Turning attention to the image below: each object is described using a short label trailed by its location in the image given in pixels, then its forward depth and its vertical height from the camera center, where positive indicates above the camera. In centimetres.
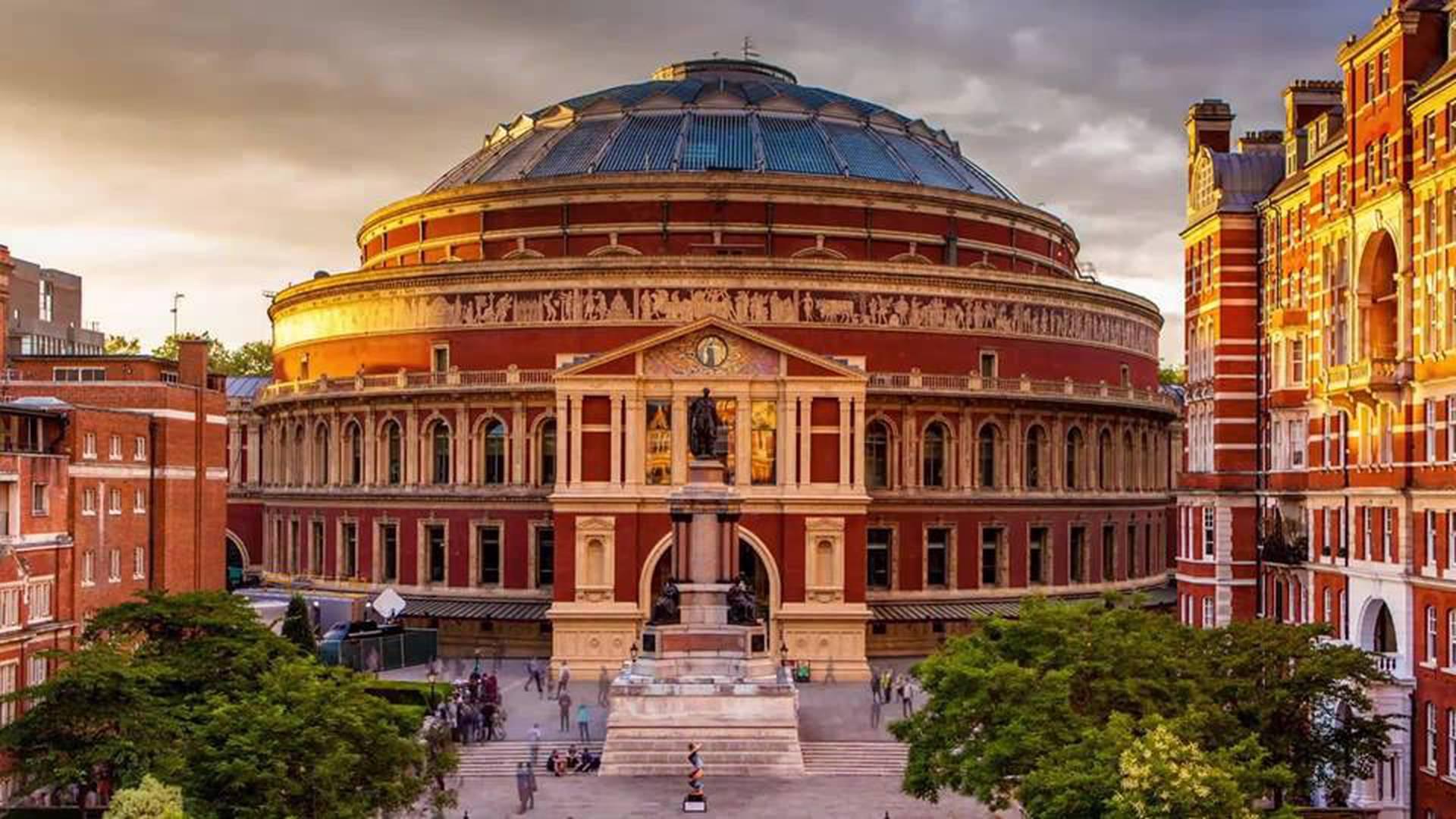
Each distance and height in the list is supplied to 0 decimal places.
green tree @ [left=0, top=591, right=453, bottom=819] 3838 -556
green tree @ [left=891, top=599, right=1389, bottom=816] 4175 -516
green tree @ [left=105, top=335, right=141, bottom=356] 13662 +1022
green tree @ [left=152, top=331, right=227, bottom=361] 14562 +1060
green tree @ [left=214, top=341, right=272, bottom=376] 15088 +1011
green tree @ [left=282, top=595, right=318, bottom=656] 6669 -543
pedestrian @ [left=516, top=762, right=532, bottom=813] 4909 -828
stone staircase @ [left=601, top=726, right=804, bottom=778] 5466 -825
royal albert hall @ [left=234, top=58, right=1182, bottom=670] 7381 +371
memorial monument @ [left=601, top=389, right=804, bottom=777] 5531 -624
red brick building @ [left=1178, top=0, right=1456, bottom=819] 4697 +329
